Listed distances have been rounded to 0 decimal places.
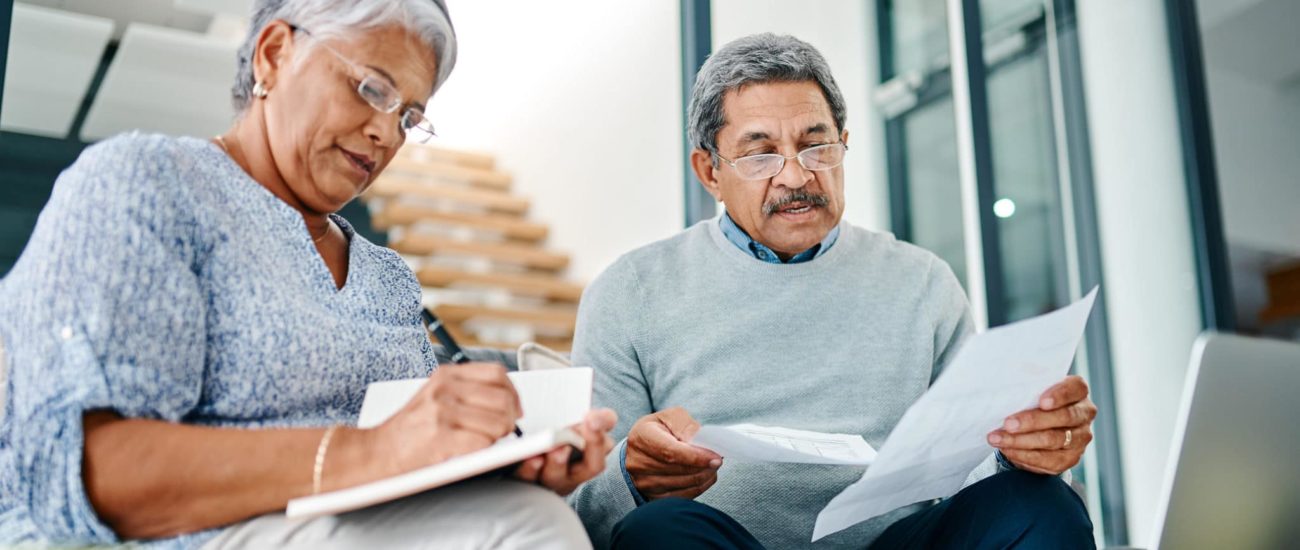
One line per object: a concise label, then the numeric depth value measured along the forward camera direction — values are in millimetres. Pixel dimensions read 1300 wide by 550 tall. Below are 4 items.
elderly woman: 812
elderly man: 1481
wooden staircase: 4652
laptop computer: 1321
